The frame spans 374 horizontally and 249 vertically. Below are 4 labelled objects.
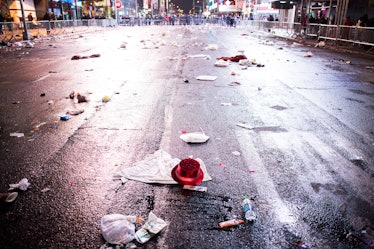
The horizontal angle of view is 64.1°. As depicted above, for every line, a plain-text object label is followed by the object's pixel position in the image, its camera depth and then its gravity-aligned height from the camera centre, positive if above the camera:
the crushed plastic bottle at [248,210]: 2.44 -1.46
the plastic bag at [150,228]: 2.21 -1.47
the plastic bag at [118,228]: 2.18 -1.44
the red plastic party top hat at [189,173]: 2.88 -1.36
